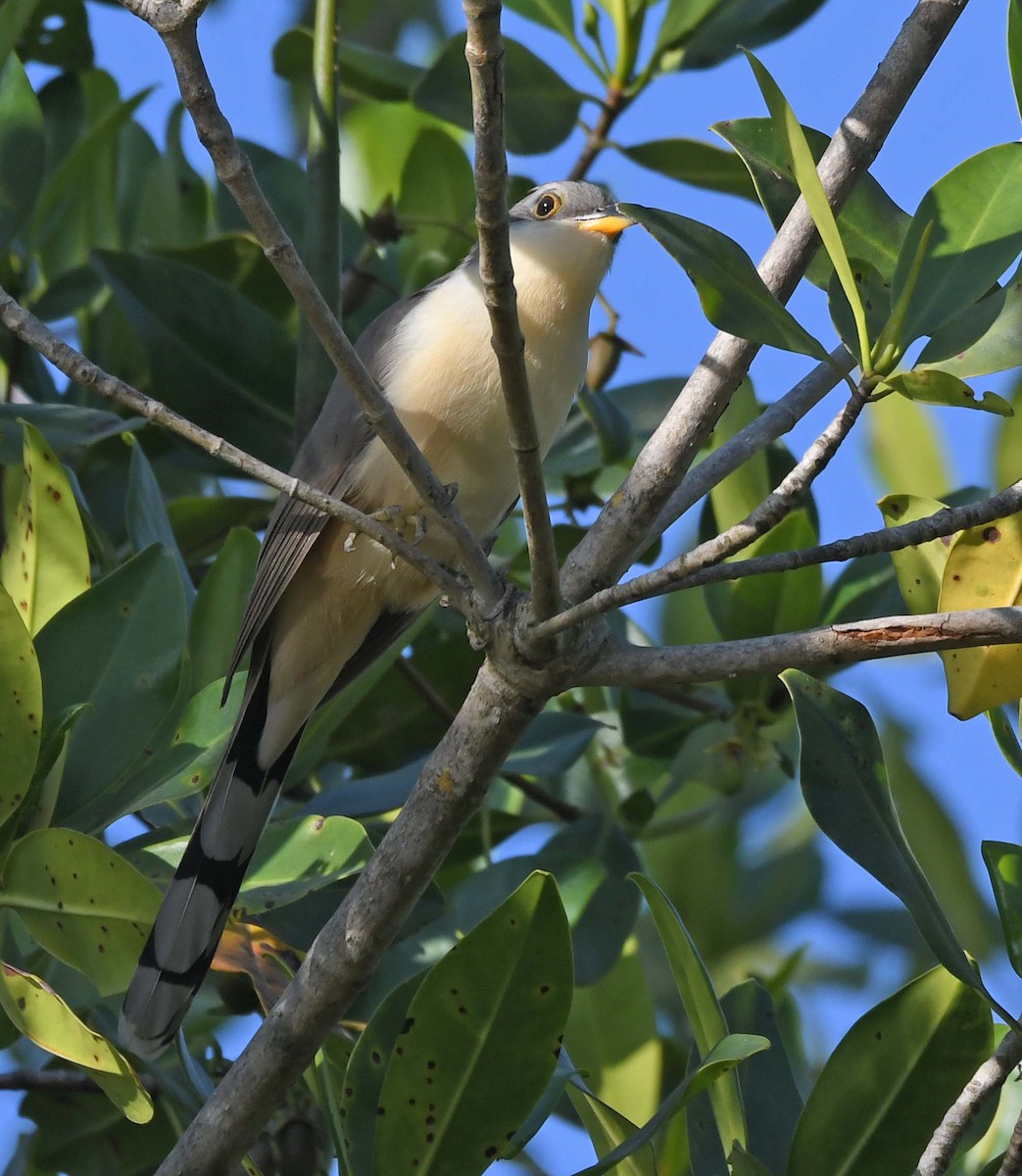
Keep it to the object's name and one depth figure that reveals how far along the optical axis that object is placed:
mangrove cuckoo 6.12
